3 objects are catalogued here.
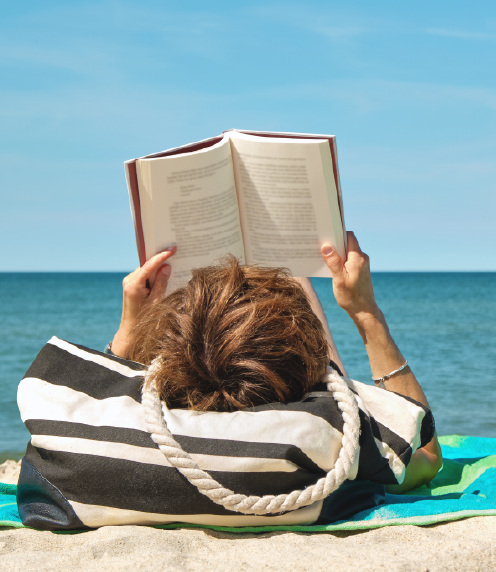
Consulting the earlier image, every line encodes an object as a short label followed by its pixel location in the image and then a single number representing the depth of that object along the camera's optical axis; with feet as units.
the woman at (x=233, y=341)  4.83
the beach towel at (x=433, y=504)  4.95
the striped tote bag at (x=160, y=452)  4.78
